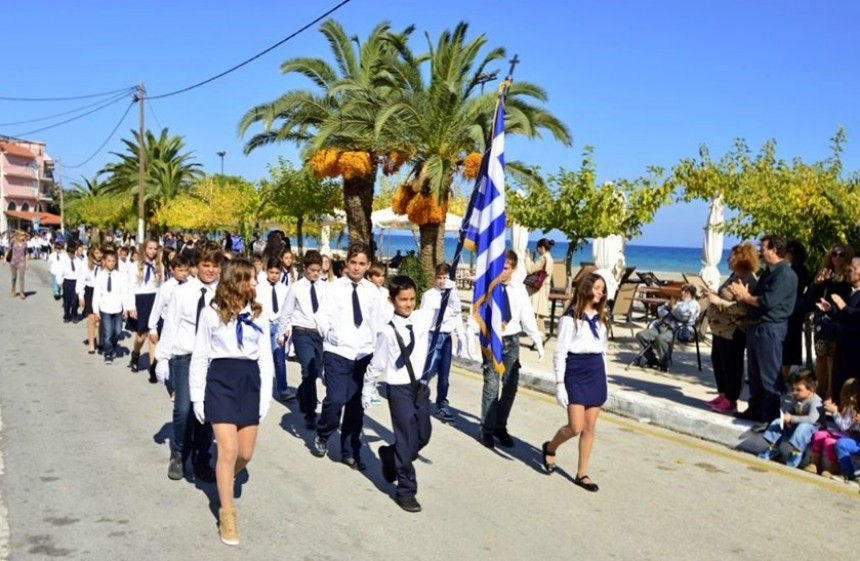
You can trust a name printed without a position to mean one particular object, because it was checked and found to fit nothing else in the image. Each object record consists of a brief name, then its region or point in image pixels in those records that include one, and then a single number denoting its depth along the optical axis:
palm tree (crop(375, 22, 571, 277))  18.28
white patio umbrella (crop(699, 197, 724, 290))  19.50
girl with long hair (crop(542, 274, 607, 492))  6.17
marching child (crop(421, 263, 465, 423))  8.12
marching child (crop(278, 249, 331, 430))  8.05
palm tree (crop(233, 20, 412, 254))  19.98
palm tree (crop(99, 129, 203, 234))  51.56
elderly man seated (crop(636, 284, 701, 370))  11.19
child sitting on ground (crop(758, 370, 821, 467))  6.98
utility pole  35.47
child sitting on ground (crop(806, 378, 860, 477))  6.71
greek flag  6.67
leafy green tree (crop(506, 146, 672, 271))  14.03
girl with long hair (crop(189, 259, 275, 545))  4.99
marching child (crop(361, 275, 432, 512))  5.69
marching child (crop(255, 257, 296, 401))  9.36
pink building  103.75
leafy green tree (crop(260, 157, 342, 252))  29.05
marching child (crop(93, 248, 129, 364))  11.82
